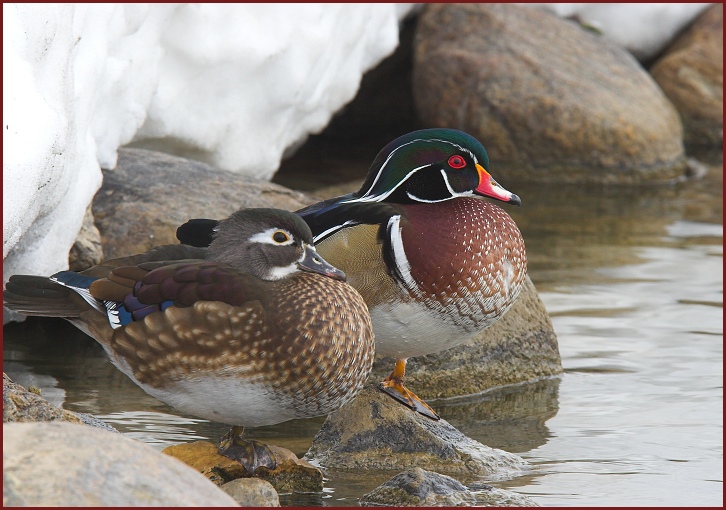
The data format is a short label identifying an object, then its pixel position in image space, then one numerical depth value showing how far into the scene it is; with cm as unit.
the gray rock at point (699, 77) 2317
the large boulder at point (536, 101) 2037
